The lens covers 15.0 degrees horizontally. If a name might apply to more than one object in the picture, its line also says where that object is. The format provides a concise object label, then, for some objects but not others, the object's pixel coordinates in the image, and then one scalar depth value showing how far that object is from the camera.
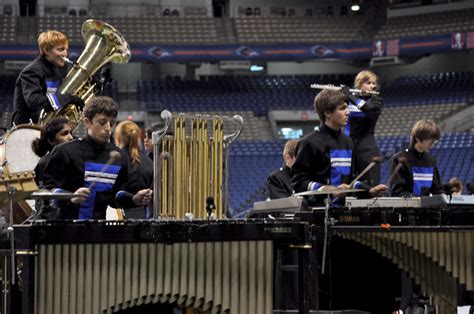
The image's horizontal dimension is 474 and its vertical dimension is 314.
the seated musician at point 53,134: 13.39
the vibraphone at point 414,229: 13.22
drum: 14.27
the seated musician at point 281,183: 18.26
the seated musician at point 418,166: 16.29
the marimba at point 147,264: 9.87
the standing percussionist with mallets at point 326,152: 14.01
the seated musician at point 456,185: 24.05
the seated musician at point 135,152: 15.05
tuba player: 15.98
